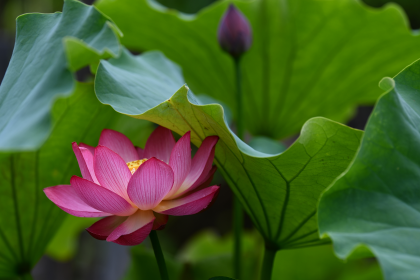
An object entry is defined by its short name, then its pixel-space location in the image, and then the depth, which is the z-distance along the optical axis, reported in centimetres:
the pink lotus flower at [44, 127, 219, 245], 283
